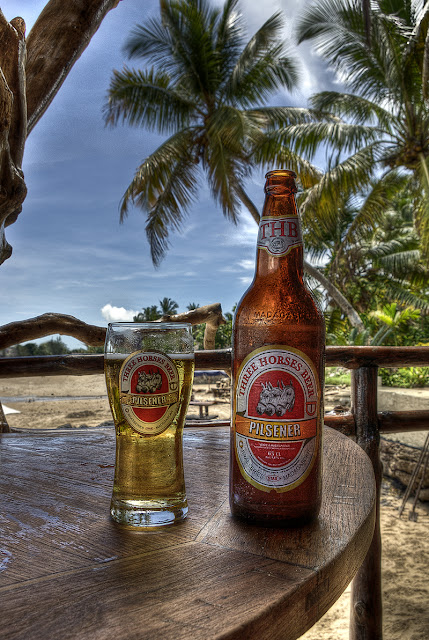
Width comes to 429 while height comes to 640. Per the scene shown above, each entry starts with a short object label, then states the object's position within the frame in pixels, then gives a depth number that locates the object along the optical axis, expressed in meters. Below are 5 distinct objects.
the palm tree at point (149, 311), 31.85
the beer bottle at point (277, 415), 0.60
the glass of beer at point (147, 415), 0.60
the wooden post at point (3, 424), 1.91
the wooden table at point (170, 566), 0.39
